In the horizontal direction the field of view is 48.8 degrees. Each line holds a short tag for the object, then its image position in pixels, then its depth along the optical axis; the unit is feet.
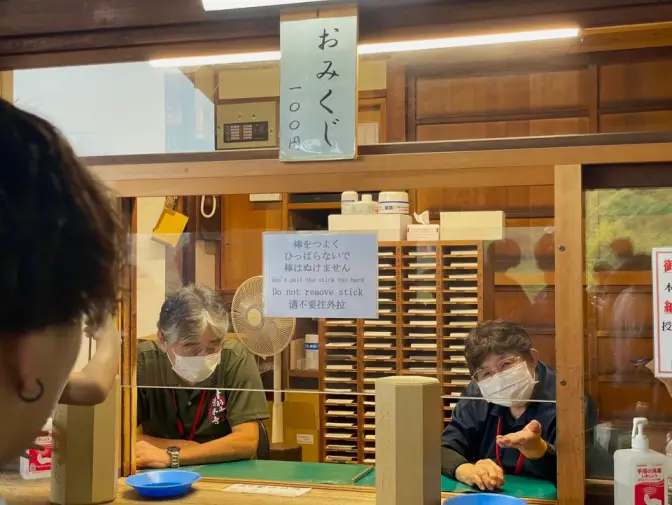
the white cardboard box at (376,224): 4.91
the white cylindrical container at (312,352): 5.25
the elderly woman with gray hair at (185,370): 5.47
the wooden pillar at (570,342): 4.38
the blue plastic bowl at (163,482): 4.59
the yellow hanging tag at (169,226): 5.38
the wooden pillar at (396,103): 7.39
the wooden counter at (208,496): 4.56
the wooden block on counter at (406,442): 3.97
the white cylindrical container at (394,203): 5.10
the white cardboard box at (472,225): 5.18
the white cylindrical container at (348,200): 4.90
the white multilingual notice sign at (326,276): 4.74
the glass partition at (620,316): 4.46
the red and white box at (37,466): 4.90
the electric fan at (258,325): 5.10
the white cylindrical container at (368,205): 5.00
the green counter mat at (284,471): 5.24
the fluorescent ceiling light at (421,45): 4.70
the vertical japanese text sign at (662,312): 4.22
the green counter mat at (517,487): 4.70
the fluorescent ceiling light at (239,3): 4.58
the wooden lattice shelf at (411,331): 5.22
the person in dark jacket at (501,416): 4.80
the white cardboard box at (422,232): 5.36
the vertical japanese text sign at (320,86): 4.58
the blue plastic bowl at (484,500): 4.10
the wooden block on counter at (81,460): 4.53
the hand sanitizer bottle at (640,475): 4.04
